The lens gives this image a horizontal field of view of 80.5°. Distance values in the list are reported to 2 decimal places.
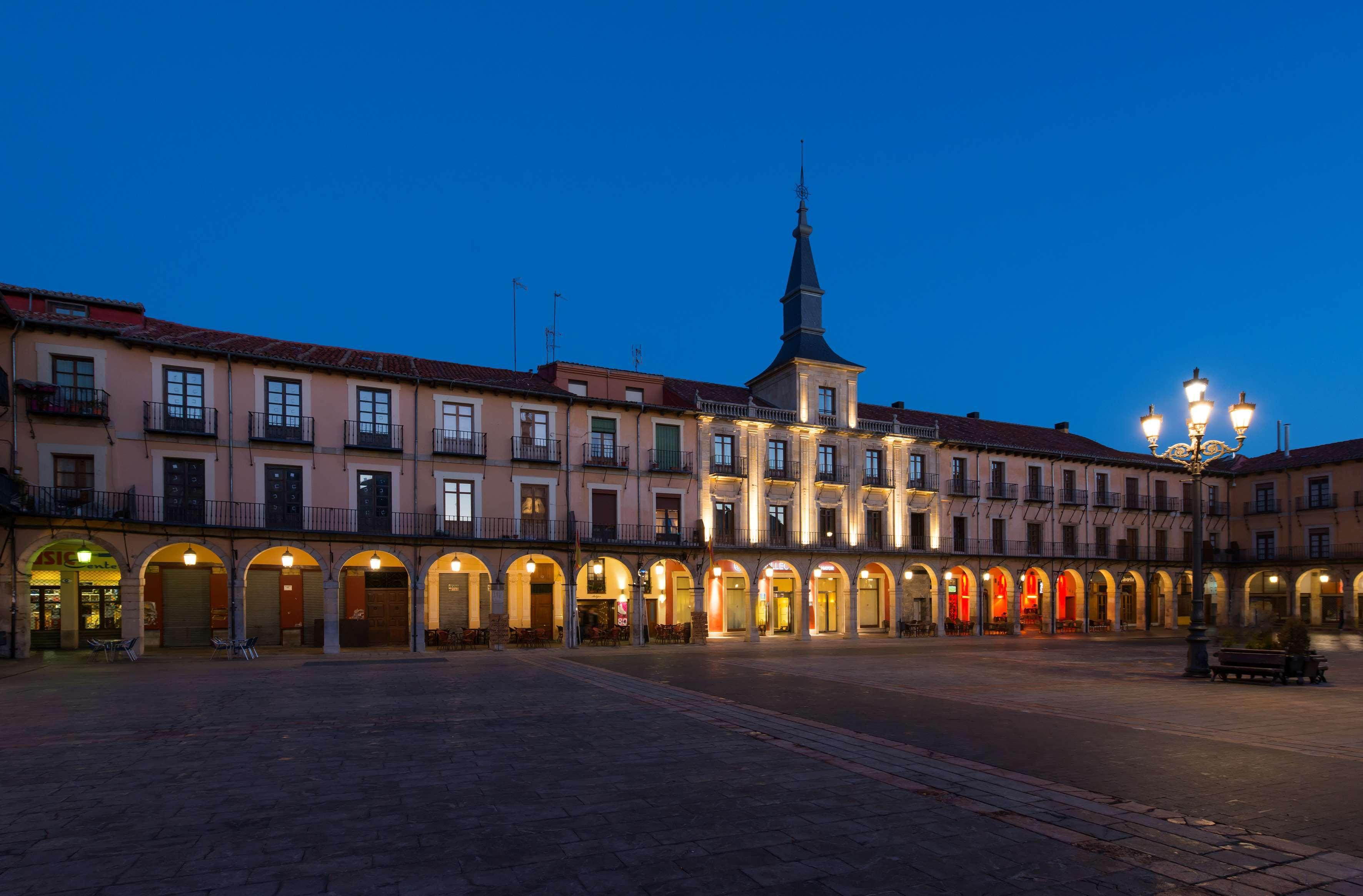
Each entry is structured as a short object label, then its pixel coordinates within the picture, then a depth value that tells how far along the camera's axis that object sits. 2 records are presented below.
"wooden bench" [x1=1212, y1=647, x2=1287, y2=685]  17.12
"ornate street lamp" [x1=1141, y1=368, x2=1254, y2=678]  17.16
